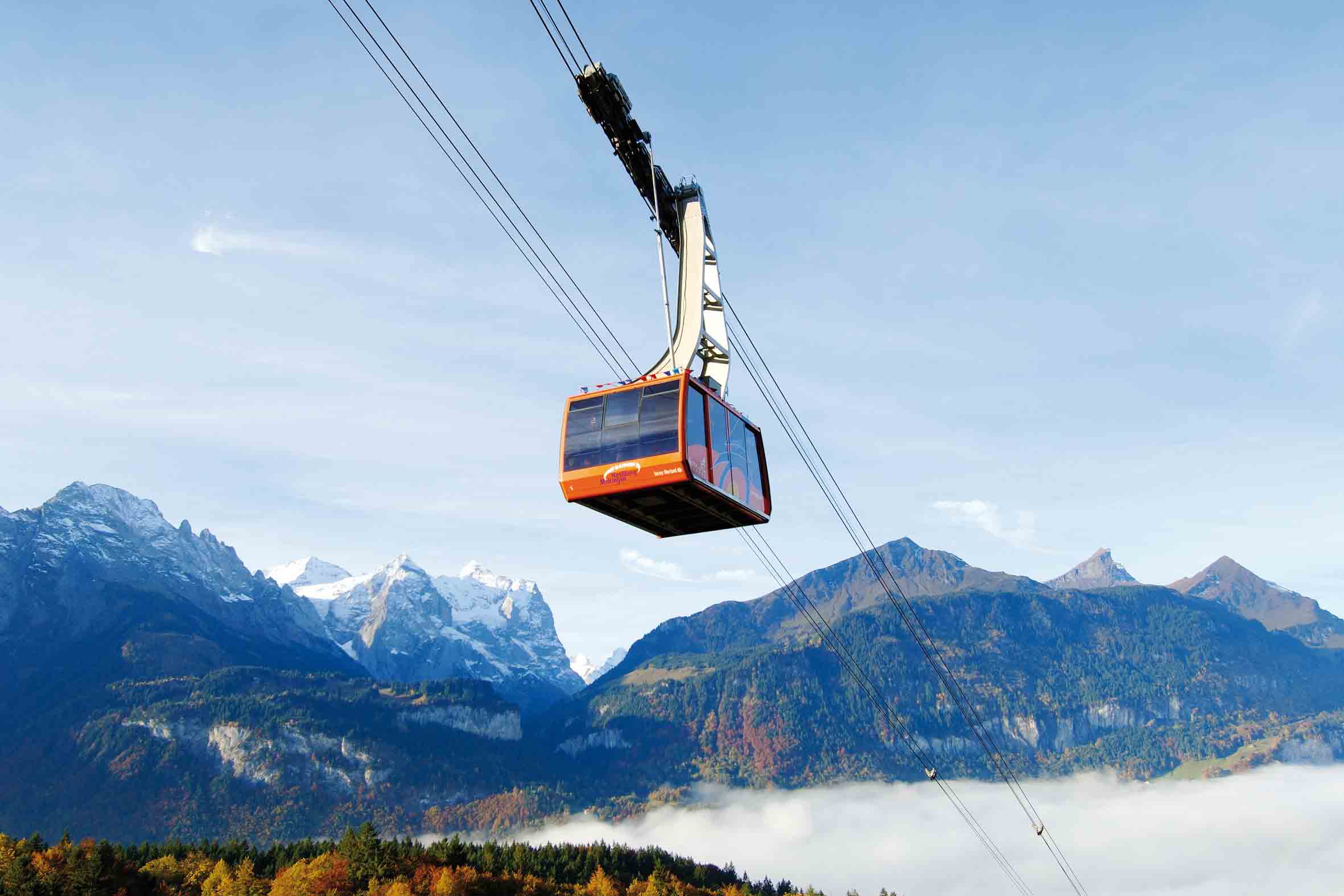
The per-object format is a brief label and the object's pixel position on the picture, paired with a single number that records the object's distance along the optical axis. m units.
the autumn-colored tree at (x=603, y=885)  183.12
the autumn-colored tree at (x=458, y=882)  148.25
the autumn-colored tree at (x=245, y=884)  137.25
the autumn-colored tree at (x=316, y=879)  139.38
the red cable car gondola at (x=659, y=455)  39.75
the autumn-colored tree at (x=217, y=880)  137.12
